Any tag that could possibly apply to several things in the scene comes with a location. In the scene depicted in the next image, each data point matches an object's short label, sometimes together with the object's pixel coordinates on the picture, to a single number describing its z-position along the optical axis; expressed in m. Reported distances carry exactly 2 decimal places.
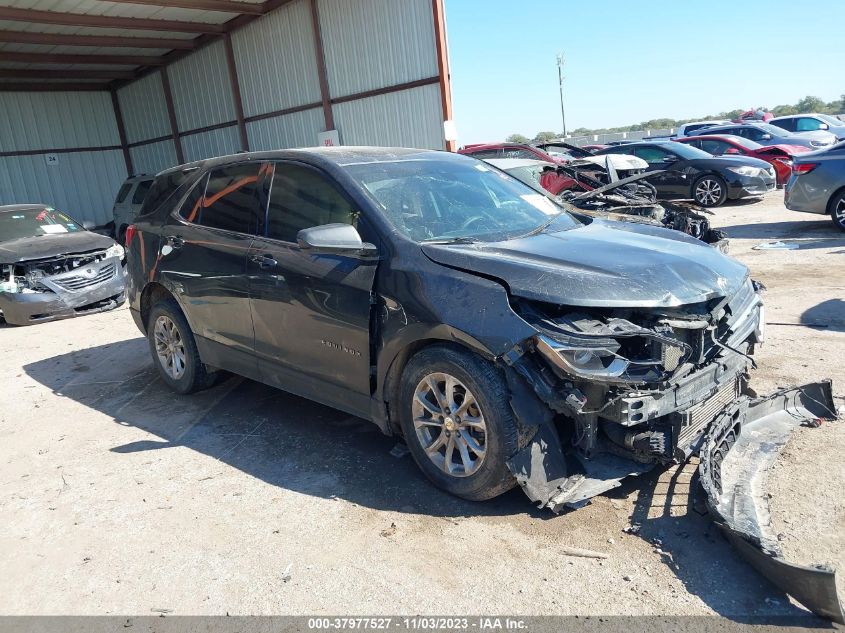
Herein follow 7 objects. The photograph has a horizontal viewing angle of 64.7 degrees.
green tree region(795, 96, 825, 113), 67.99
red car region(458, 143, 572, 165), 13.25
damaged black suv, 3.15
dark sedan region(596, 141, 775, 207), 14.05
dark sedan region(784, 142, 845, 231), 10.16
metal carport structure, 14.62
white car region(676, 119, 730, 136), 24.23
